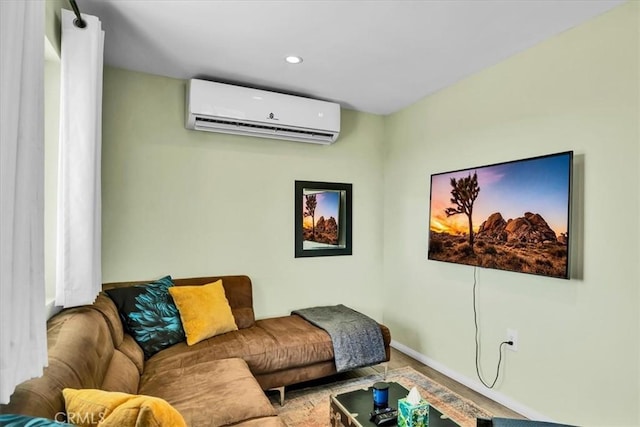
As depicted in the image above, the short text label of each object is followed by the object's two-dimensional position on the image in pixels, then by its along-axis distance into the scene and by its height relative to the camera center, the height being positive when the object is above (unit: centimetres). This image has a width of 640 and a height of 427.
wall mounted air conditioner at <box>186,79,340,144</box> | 288 +83
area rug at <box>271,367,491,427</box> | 237 -143
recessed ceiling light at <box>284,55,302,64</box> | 261 +113
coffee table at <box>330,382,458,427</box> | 169 -104
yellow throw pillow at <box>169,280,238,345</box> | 258 -81
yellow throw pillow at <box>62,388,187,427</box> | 97 -60
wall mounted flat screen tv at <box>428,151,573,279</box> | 214 -2
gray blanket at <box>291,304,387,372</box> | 272 -104
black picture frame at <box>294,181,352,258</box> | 354 -10
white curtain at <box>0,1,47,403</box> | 90 +3
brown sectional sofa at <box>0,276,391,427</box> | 136 -96
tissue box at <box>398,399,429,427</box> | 155 -91
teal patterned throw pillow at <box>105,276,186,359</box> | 240 -79
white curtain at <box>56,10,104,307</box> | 187 +22
